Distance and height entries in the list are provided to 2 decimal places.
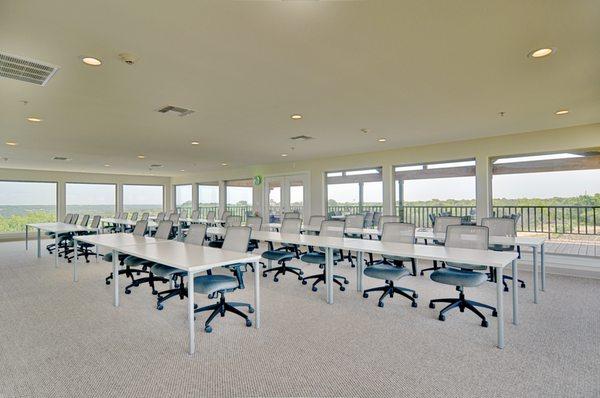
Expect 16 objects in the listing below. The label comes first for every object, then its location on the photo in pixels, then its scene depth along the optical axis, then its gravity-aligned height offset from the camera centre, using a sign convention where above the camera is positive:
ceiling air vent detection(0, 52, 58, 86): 2.65 +1.17
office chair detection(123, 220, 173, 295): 4.24 -0.77
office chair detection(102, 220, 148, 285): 4.48 -0.72
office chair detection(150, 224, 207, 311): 3.57 -0.74
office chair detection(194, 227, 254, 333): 3.00 -0.76
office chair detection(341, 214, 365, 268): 6.10 -0.40
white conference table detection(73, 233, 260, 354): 2.65 -0.51
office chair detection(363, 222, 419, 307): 3.60 -0.78
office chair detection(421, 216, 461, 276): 4.89 -0.34
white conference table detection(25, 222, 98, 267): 6.12 -0.48
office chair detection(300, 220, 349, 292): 4.47 -0.77
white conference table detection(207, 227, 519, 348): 2.71 -0.53
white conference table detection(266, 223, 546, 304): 3.95 -0.53
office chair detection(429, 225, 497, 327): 3.16 -0.76
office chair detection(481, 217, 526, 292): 4.51 -0.42
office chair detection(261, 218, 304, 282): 4.85 -0.78
